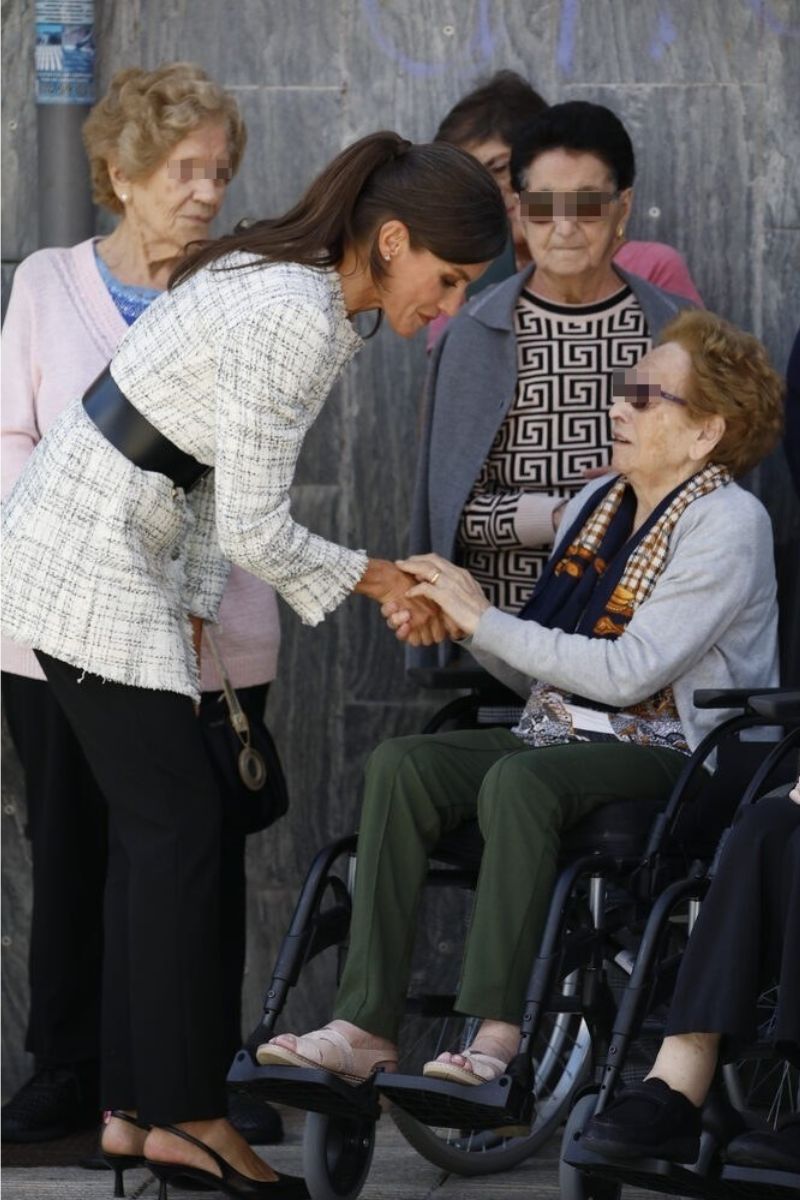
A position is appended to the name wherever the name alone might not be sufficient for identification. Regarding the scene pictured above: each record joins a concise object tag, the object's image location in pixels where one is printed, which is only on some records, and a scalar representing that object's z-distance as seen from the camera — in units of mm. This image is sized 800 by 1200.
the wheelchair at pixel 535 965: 7910
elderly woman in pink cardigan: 9922
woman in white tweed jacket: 8141
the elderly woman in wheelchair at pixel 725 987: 7367
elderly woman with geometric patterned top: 10180
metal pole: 11117
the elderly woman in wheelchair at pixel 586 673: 8180
